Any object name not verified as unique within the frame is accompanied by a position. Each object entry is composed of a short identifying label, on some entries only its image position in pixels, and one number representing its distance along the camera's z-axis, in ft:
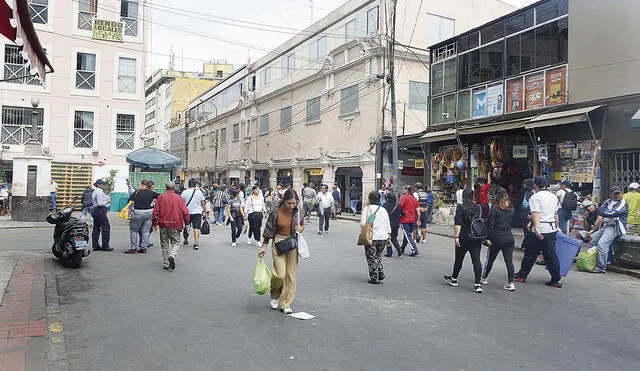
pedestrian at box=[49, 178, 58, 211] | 63.46
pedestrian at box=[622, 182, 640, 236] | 33.73
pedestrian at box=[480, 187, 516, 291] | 25.80
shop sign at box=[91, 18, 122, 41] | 86.07
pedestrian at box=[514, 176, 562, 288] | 27.04
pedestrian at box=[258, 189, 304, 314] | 20.75
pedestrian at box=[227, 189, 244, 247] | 42.80
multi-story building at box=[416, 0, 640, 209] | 43.06
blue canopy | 74.79
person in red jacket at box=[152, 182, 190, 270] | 29.50
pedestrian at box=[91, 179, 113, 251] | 35.73
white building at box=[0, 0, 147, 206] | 81.92
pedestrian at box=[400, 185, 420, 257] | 38.81
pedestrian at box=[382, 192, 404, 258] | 37.19
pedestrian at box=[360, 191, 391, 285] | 27.07
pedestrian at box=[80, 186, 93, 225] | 39.42
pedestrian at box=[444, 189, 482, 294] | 24.98
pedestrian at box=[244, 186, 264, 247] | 40.81
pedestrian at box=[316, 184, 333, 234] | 53.78
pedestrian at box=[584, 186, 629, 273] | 32.01
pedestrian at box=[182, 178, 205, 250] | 40.19
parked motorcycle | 29.58
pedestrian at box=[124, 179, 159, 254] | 35.65
